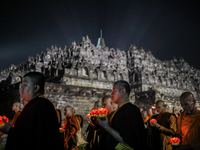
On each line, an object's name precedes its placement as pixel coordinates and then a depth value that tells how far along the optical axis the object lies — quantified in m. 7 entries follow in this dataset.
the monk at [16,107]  7.25
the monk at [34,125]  2.29
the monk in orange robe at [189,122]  3.97
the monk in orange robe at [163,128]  5.51
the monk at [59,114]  7.12
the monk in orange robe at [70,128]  7.21
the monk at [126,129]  2.93
